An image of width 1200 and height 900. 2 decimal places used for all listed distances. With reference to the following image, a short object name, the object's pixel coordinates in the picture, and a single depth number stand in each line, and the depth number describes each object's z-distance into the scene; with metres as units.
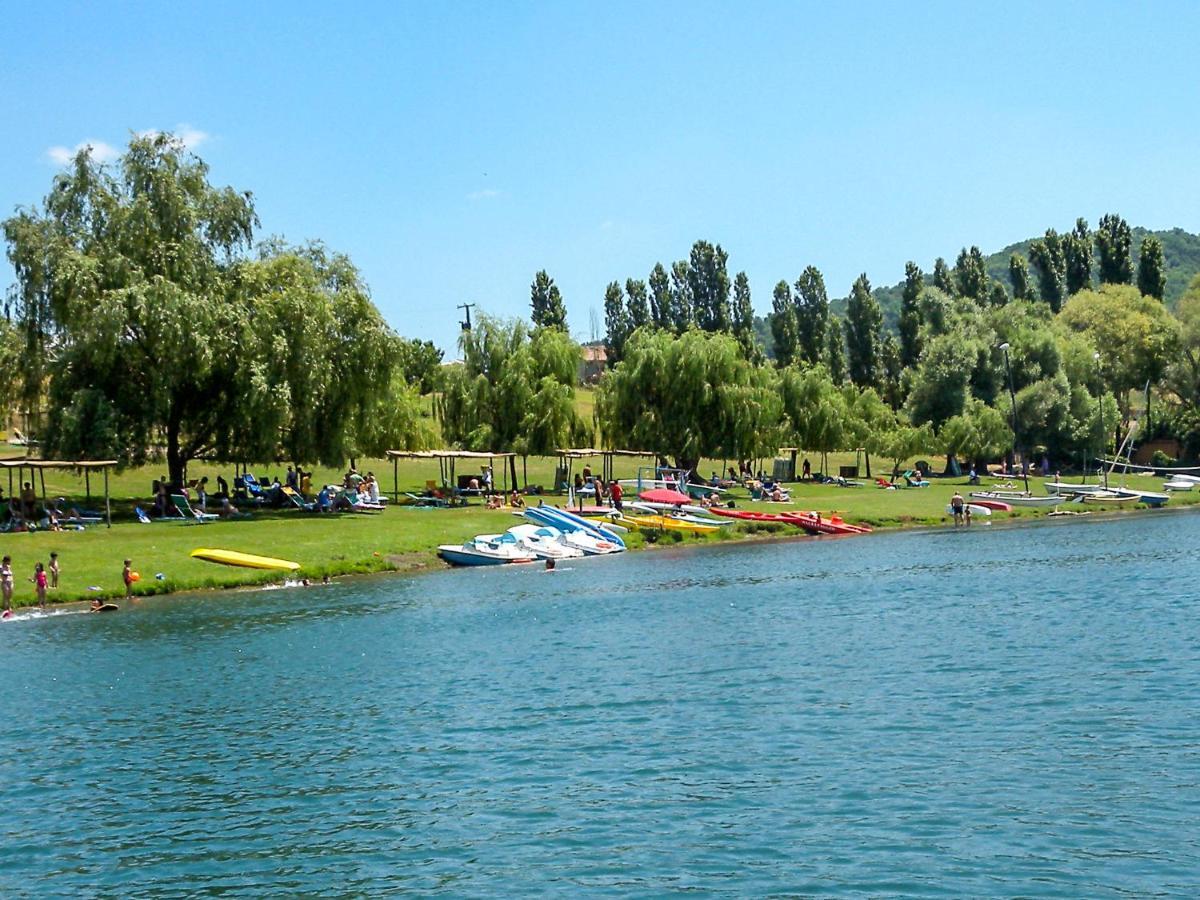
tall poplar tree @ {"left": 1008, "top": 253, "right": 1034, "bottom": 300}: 153.75
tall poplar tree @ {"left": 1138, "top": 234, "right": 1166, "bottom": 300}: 142.50
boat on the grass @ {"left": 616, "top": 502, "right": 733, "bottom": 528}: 72.00
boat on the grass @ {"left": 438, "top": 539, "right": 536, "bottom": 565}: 58.16
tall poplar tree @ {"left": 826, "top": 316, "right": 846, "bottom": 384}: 138.50
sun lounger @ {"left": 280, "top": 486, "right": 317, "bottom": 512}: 68.12
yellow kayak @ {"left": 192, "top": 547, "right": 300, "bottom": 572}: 51.44
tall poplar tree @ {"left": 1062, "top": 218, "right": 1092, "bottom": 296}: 150.50
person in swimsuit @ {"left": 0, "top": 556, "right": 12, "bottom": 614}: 43.47
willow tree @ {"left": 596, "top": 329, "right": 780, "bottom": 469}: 87.00
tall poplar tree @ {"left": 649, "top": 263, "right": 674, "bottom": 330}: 147.88
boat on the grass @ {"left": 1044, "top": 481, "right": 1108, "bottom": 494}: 90.94
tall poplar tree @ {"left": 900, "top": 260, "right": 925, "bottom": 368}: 138.75
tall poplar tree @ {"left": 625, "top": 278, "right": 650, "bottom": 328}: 148.38
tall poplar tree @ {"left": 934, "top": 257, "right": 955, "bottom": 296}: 150.25
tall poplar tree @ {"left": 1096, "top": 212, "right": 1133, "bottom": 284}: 146.12
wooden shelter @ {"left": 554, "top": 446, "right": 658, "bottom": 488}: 79.88
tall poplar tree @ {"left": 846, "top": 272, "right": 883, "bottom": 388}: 139.50
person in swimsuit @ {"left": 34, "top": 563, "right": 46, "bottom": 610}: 44.25
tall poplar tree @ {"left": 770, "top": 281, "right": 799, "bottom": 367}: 139.00
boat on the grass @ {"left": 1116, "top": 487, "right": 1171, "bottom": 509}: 89.75
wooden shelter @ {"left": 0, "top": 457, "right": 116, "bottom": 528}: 55.73
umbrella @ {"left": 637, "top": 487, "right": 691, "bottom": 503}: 75.75
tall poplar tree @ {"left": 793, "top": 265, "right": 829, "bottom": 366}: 142.00
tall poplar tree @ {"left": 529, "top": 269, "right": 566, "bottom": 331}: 149.00
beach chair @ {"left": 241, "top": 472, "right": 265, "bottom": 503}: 69.49
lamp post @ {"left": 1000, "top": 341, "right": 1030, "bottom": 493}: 95.25
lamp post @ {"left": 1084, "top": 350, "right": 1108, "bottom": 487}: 107.51
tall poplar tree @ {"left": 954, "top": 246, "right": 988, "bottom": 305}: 147.38
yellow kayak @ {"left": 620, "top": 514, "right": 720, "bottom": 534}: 70.50
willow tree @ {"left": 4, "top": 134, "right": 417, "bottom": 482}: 59.78
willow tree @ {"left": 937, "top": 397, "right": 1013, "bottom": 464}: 103.19
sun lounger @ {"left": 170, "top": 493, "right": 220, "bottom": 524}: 61.53
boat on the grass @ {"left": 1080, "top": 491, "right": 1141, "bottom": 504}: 89.38
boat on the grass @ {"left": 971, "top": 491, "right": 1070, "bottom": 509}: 87.19
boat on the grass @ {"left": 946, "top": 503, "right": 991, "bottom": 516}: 81.79
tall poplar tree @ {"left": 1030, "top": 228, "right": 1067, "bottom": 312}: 153.00
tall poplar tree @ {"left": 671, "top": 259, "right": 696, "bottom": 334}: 147.62
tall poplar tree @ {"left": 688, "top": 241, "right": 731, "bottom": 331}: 147.38
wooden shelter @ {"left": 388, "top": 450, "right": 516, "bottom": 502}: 73.12
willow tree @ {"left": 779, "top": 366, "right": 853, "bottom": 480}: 101.12
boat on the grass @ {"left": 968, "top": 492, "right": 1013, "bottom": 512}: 85.44
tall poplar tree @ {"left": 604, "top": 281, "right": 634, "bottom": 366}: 149.00
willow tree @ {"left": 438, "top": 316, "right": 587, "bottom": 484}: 84.56
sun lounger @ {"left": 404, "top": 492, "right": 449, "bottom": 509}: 73.31
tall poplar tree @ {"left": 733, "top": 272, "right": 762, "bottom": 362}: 145.26
